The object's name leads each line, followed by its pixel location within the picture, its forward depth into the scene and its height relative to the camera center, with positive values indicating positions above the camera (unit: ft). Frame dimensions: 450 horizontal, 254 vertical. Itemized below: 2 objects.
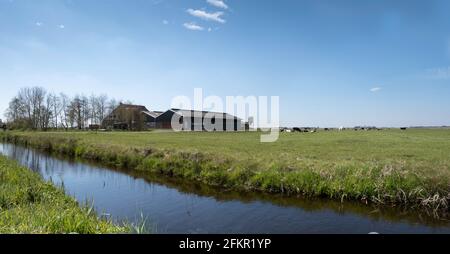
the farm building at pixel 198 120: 291.58 +6.59
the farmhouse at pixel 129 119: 295.48 +7.61
